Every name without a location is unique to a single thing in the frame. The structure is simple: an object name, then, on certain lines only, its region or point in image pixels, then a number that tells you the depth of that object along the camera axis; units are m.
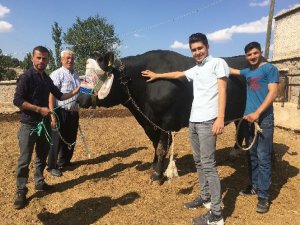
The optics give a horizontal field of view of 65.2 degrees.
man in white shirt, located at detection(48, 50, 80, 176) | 4.11
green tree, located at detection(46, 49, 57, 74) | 30.87
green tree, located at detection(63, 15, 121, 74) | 29.41
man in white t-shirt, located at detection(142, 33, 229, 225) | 2.55
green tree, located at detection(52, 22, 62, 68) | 33.90
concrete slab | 6.97
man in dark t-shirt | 3.12
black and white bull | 3.70
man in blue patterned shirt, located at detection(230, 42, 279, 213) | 2.96
